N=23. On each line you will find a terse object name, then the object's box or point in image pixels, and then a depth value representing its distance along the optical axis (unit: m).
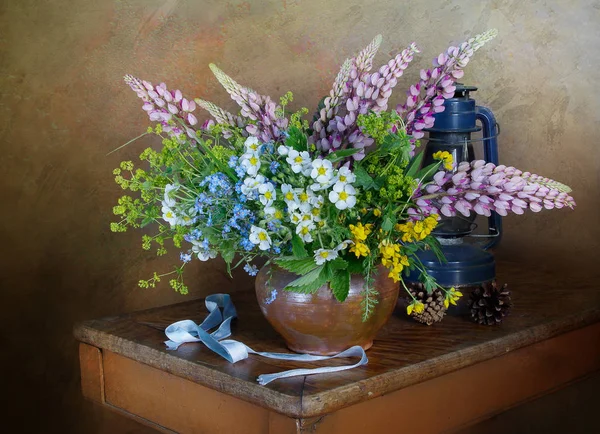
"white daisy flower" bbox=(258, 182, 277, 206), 0.86
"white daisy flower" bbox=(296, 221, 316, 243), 0.87
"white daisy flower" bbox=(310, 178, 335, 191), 0.86
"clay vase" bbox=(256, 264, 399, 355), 0.94
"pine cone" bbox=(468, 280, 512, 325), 1.13
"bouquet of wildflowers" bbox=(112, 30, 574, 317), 0.88
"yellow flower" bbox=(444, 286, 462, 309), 0.94
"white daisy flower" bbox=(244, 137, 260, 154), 0.89
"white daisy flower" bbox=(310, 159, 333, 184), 0.85
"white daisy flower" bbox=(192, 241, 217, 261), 0.97
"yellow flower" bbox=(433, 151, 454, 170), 0.92
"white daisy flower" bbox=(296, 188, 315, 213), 0.87
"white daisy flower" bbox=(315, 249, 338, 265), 0.89
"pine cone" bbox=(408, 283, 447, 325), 1.13
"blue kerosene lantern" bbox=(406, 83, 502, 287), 1.22
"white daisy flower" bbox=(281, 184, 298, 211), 0.86
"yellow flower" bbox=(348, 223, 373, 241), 0.87
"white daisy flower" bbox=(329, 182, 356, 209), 0.86
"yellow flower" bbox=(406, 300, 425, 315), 0.94
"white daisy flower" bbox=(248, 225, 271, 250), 0.88
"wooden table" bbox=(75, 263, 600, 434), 0.89
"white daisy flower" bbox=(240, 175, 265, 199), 0.87
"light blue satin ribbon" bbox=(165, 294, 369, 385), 0.92
